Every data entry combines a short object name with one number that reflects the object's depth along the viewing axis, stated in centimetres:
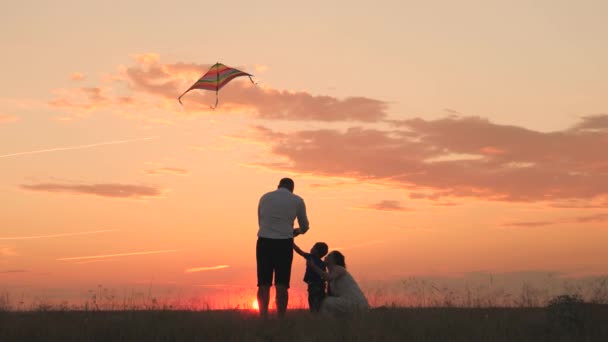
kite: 1630
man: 1318
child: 1442
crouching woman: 1314
